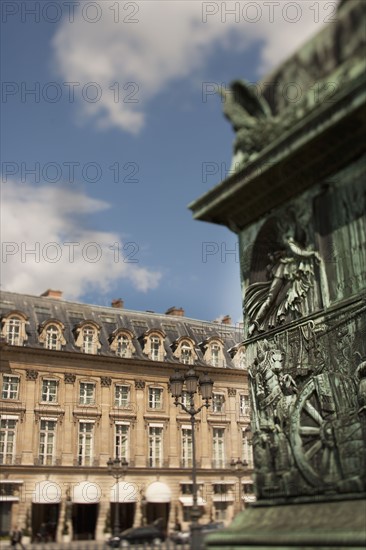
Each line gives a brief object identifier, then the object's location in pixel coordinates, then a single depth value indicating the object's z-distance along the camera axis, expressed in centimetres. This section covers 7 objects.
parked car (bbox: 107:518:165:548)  2695
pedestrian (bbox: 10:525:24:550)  3198
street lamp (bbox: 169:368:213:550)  1773
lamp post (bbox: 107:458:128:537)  3578
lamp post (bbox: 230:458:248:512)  4153
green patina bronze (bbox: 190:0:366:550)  880
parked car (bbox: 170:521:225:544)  2409
